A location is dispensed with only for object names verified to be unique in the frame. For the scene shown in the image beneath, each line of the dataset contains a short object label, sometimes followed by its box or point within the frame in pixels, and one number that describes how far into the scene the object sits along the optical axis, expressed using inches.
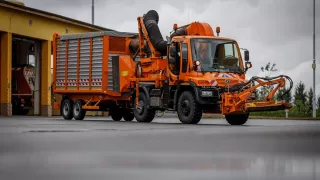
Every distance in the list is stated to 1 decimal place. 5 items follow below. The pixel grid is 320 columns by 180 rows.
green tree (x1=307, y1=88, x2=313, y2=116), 1803.2
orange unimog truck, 892.6
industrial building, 1411.2
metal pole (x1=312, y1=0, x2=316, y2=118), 1866.6
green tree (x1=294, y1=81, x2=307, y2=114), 1778.9
